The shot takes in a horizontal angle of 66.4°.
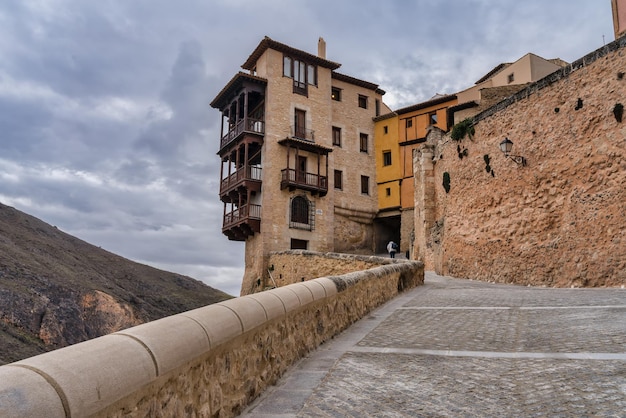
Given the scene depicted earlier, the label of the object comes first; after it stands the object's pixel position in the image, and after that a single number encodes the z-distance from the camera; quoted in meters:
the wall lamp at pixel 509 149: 16.02
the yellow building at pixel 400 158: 33.12
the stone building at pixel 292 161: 29.14
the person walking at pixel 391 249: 25.50
